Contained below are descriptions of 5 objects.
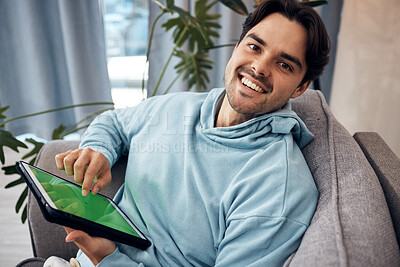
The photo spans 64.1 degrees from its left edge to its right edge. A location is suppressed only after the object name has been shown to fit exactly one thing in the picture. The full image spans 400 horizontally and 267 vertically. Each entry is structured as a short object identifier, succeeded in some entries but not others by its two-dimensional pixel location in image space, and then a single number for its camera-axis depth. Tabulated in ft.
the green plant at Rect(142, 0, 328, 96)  4.52
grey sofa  1.83
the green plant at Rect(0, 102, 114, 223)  3.99
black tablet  2.13
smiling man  2.33
